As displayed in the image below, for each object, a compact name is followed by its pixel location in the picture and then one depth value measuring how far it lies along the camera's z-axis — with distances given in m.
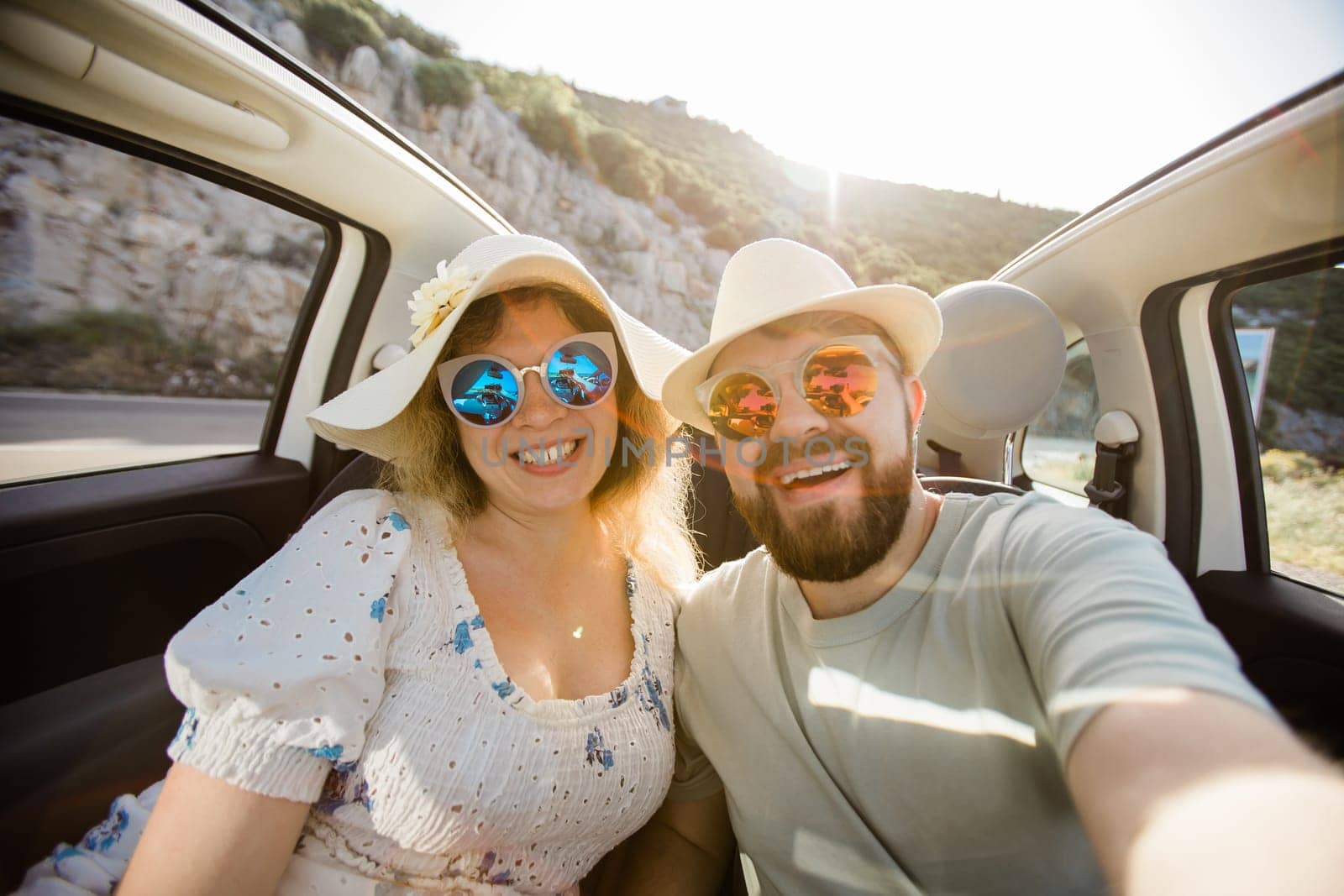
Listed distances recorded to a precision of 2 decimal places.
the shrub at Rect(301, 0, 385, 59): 14.98
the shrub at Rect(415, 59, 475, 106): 16.97
